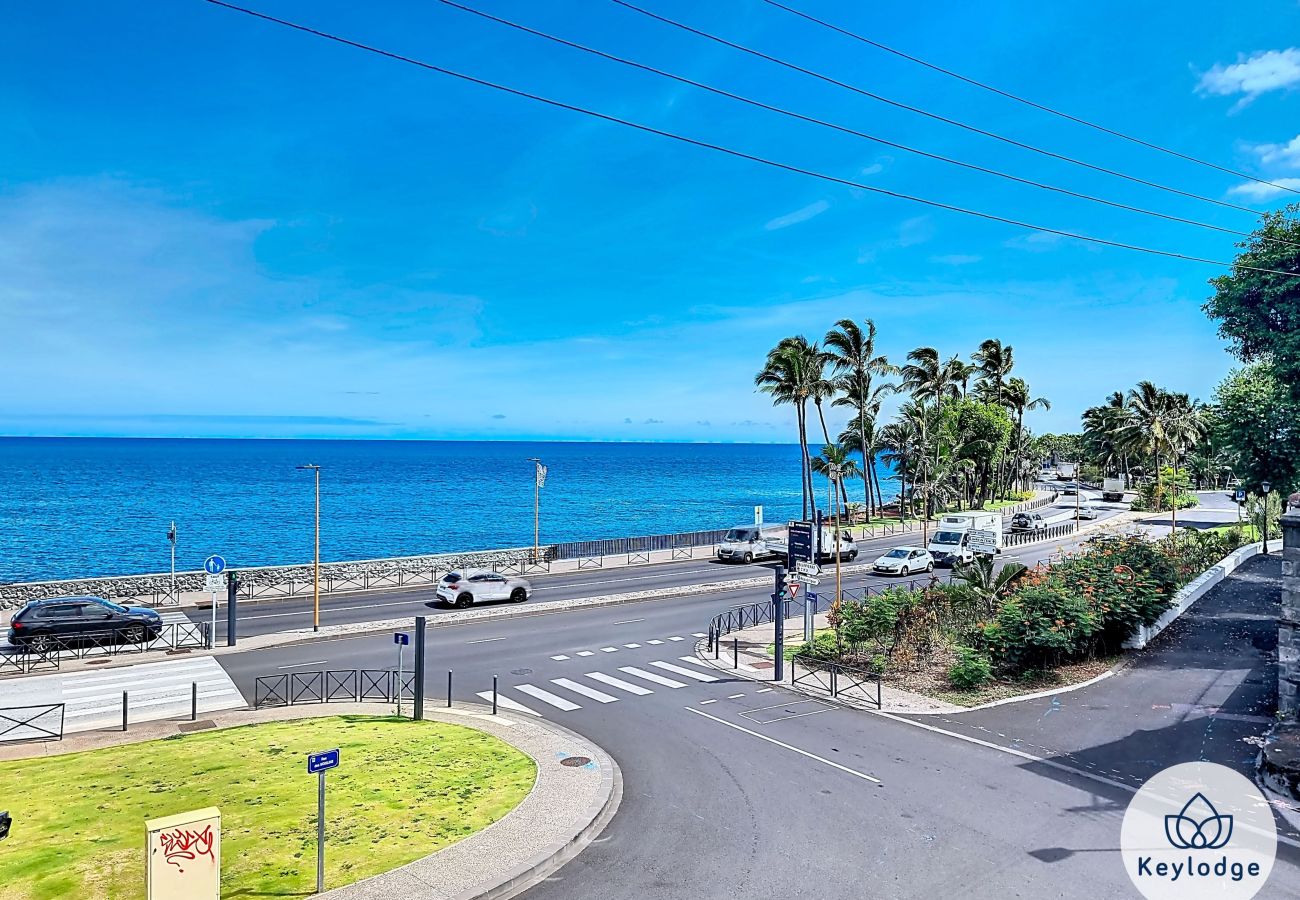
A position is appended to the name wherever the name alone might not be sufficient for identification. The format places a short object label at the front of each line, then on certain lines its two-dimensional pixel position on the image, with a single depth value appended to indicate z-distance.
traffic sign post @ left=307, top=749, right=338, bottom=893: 10.23
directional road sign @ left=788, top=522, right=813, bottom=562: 26.14
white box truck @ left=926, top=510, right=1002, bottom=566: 47.59
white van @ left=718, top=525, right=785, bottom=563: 48.72
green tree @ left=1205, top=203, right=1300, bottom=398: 26.77
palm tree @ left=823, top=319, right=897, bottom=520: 65.25
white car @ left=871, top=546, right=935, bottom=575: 43.88
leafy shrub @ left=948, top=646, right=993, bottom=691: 21.00
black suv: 25.56
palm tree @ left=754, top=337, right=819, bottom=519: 61.31
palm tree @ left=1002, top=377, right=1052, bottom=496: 94.12
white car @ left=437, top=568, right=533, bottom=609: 34.66
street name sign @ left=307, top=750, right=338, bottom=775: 10.18
